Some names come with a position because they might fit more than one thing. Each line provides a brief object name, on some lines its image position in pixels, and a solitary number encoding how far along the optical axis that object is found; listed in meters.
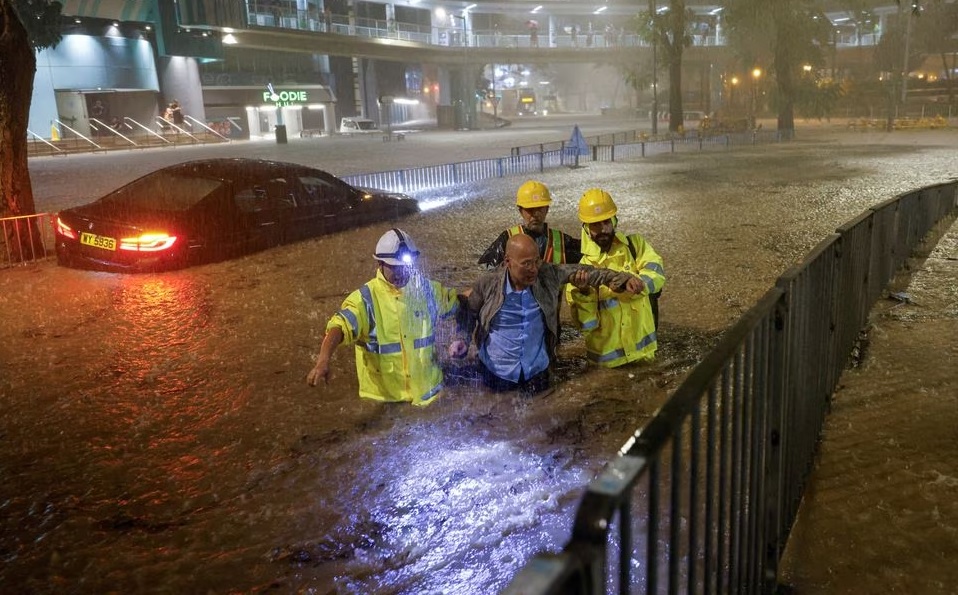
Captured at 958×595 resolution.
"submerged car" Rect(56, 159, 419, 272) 9.17
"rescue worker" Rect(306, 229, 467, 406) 4.67
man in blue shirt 5.15
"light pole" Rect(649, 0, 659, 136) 37.94
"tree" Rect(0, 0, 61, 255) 10.48
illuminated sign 45.22
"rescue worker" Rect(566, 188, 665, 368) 5.51
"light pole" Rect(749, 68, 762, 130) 55.88
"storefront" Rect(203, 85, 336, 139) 47.47
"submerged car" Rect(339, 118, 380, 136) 51.25
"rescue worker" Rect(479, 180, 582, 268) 5.75
